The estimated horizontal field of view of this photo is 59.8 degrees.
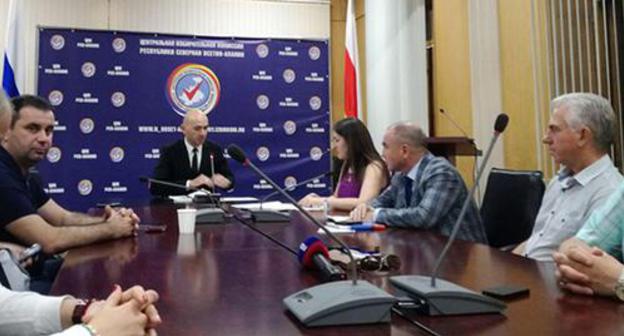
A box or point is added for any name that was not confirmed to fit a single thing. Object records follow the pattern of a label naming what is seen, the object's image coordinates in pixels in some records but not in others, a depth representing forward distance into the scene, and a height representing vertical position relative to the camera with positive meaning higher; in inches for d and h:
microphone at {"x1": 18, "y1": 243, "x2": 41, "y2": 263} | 64.5 -6.6
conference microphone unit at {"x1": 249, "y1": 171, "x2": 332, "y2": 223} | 95.0 -4.0
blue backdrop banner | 198.1 +35.6
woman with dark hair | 121.9 +5.9
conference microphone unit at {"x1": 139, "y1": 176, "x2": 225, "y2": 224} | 93.4 -3.6
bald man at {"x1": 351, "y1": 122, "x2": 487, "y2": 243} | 87.5 -0.1
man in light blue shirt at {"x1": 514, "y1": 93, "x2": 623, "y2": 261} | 73.0 +4.2
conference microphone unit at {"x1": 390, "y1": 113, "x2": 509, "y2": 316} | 37.1 -7.6
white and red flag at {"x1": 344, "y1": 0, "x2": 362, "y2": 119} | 214.7 +48.7
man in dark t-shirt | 71.2 -2.1
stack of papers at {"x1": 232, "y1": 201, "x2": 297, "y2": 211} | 114.5 -2.7
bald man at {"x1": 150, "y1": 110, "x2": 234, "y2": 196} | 164.2 +11.2
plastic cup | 80.2 -3.8
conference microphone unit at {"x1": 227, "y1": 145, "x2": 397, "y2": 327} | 34.8 -7.5
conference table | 35.2 -7.9
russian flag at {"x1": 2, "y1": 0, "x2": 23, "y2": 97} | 185.3 +48.6
